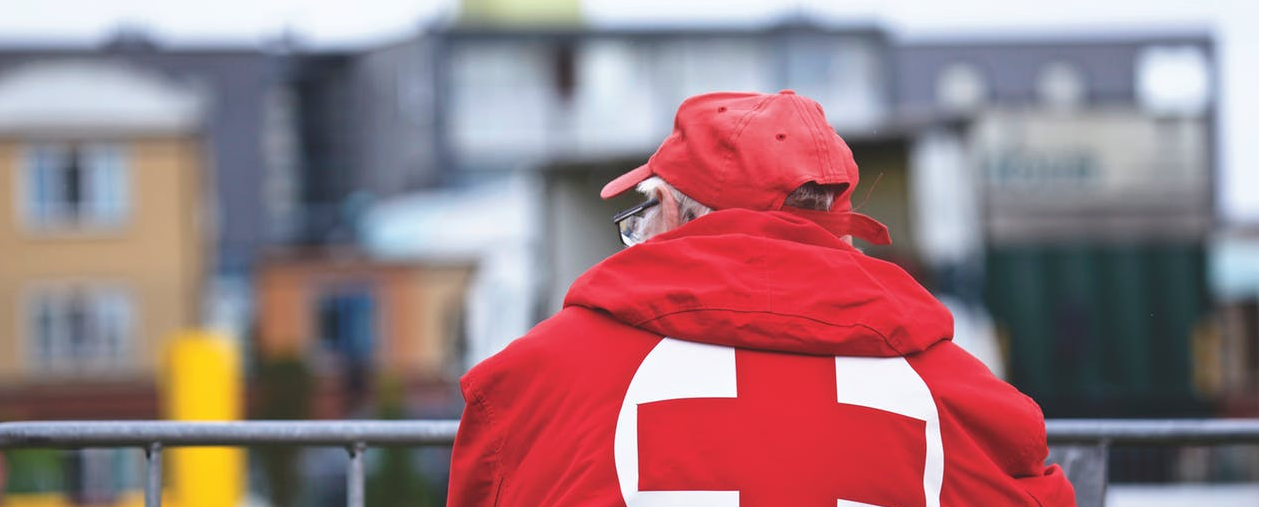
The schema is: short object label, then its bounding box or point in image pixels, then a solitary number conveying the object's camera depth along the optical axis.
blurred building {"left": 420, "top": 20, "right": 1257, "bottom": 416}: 10.38
